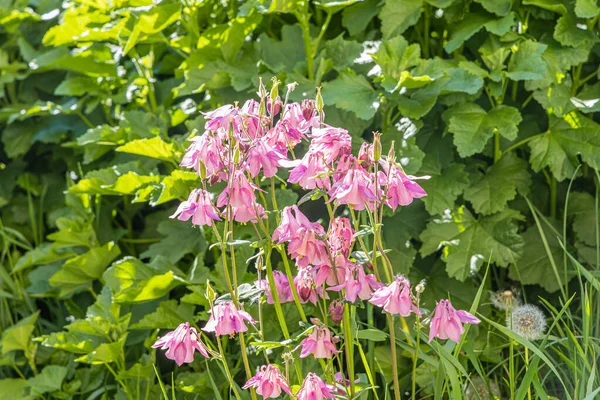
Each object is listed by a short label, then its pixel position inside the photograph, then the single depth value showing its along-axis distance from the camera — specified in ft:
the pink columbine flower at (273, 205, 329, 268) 6.41
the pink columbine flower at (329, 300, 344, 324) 6.60
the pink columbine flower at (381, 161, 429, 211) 6.34
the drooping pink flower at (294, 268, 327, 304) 6.61
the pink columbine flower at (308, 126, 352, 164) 6.34
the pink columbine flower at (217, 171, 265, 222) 6.37
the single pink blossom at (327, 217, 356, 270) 6.51
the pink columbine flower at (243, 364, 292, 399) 6.46
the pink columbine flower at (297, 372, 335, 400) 6.43
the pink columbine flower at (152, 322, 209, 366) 6.47
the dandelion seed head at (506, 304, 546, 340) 6.99
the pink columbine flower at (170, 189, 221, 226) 6.41
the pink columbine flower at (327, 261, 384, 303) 6.45
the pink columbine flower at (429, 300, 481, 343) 6.38
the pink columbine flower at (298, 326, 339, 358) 6.47
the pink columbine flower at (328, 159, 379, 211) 6.25
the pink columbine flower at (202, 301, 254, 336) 6.45
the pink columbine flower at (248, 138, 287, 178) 6.39
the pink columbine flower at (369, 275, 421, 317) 6.32
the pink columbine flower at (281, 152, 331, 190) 6.38
